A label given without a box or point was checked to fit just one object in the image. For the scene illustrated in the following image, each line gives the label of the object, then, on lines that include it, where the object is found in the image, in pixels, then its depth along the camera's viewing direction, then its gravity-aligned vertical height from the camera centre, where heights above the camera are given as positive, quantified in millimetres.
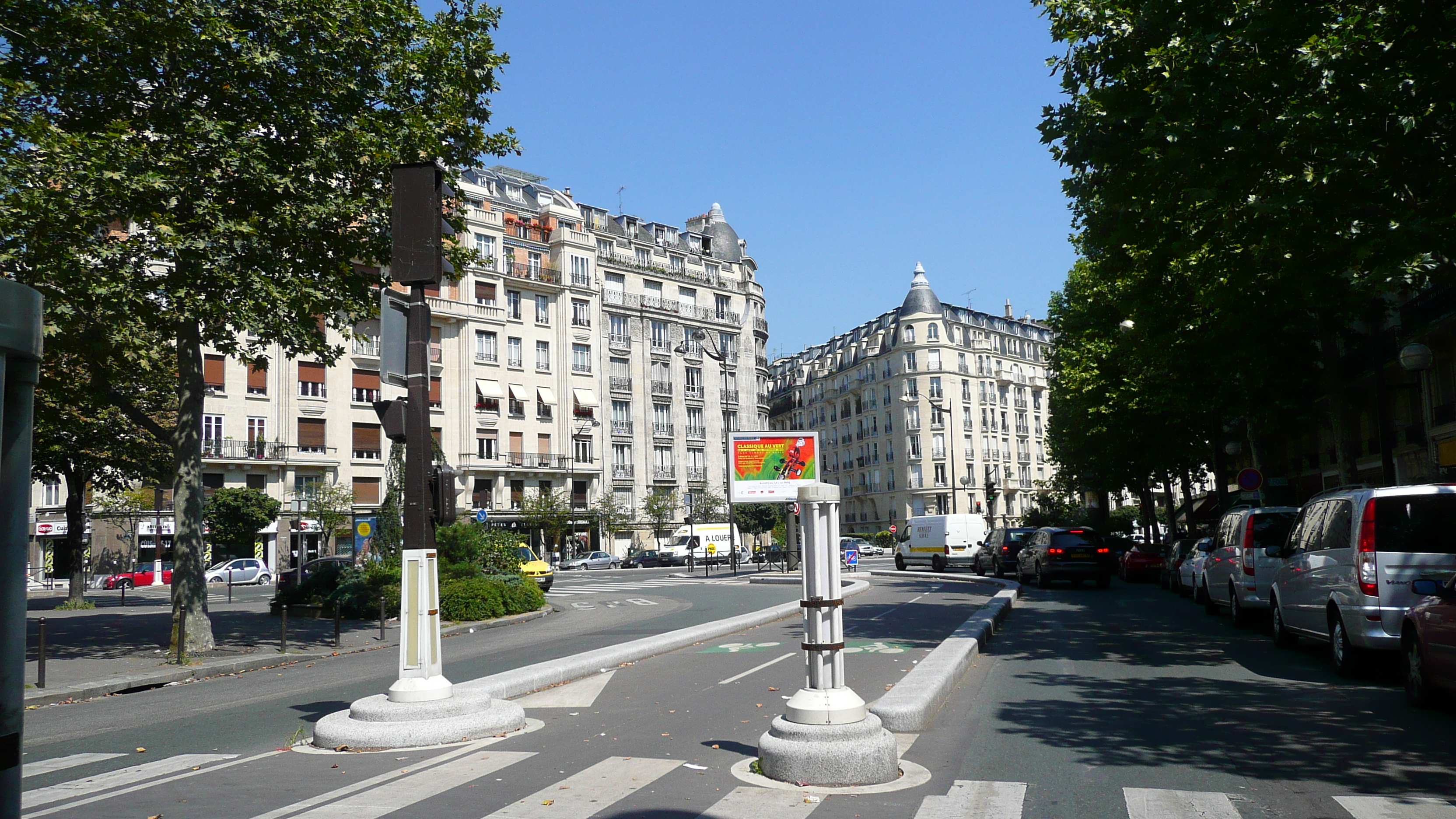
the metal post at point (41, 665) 12555 -1625
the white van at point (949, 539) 39812 -1539
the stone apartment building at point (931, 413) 91625 +8497
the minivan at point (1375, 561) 9914 -776
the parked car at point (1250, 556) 15539 -1074
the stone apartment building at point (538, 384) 53312 +8296
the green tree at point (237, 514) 50125 +639
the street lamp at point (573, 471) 65875 +2866
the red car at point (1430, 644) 8055 -1336
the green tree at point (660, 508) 68438 +214
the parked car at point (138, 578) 45875 -2226
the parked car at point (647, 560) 62125 -2968
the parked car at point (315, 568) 25562 -1218
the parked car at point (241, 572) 47406 -2160
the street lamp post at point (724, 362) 37562 +5647
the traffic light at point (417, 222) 8656 +2568
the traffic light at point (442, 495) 8492 +206
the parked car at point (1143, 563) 33375 -2288
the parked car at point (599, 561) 61750 -2937
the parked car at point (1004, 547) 33625 -1651
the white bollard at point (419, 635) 8273 -944
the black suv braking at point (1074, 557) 27781 -1691
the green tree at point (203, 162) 13430 +5218
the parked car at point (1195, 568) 21266 -1724
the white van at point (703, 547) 61000 -2261
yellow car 33438 -1801
